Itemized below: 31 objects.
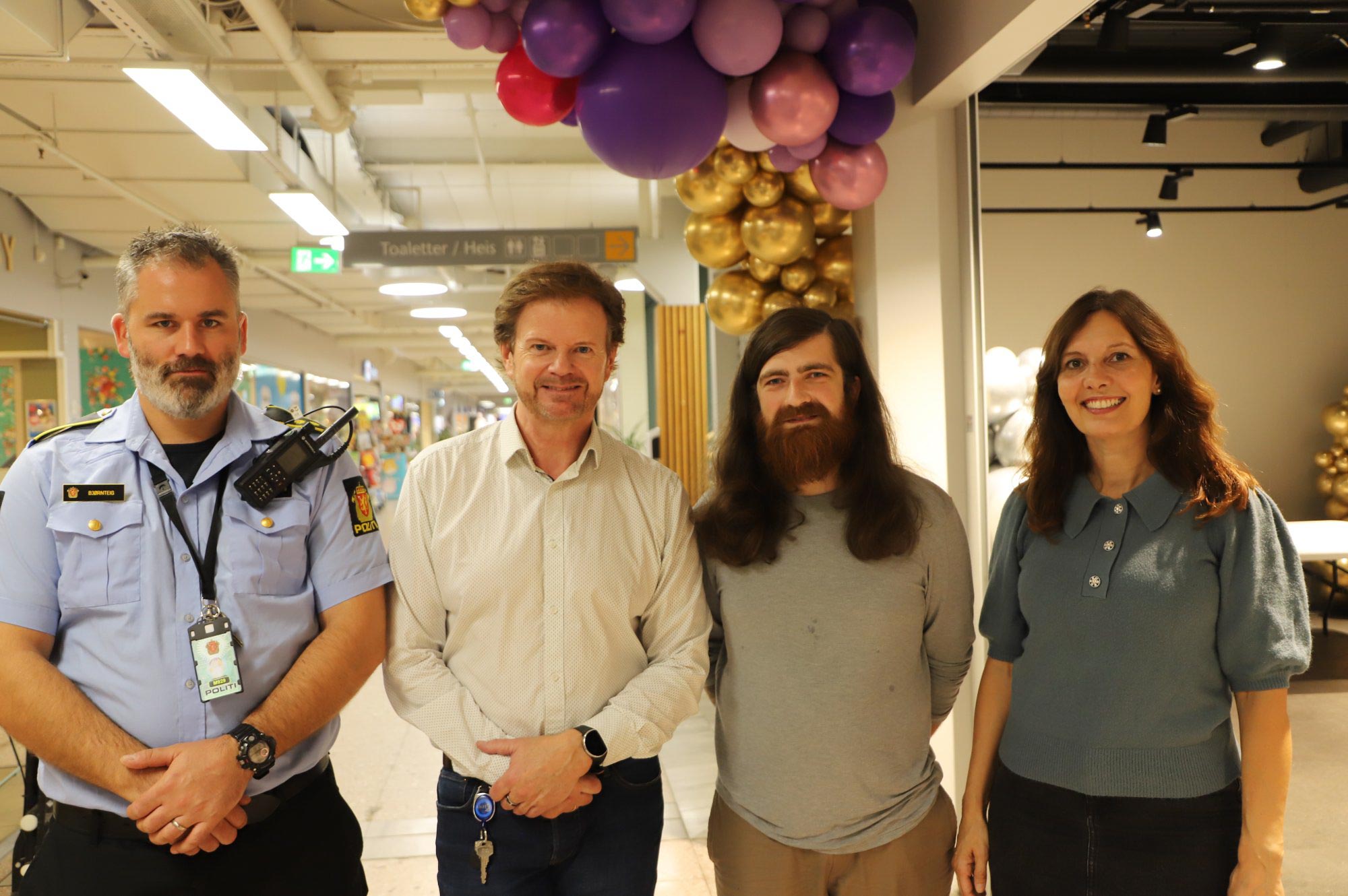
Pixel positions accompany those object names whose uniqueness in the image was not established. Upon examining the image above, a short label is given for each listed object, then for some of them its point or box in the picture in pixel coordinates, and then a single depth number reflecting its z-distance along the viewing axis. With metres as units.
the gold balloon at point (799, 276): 3.59
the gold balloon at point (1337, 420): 7.82
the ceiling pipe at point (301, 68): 3.99
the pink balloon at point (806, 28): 2.79
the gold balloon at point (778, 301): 3.63
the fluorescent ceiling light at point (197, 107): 3.82
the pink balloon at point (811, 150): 3.01
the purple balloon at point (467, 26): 2.84
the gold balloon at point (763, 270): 3.67
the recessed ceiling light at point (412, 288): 8.44
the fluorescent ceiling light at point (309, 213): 5.57
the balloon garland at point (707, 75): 2.59
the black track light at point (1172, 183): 7.36
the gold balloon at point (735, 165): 3.41
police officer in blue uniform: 1.51
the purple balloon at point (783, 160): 3.21
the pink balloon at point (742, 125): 2.93
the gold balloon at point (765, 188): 3.43
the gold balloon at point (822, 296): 3.55
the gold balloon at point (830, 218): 3.54
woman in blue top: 1.54
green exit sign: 7.66
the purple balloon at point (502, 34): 2.90
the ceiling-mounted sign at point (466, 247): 6.75
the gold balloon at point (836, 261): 3.56
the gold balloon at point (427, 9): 2.86
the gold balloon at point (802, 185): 3.38
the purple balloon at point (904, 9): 2.87
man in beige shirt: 1.64
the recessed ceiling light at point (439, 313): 10.88
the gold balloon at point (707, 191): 3.50
